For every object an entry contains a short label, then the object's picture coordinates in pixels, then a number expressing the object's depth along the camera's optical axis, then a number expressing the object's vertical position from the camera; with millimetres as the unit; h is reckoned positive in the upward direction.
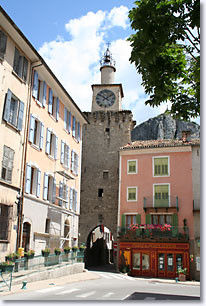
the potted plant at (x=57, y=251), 15148 -1450
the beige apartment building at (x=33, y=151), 13078 +2853
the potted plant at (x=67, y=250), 16608 -1532
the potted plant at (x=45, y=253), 14273 -1456
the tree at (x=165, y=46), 5682 +2824
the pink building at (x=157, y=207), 23156 +813
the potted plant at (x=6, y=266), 9875 -1405
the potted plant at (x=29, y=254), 12659 -1363
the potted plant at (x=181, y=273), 21105 -3231
